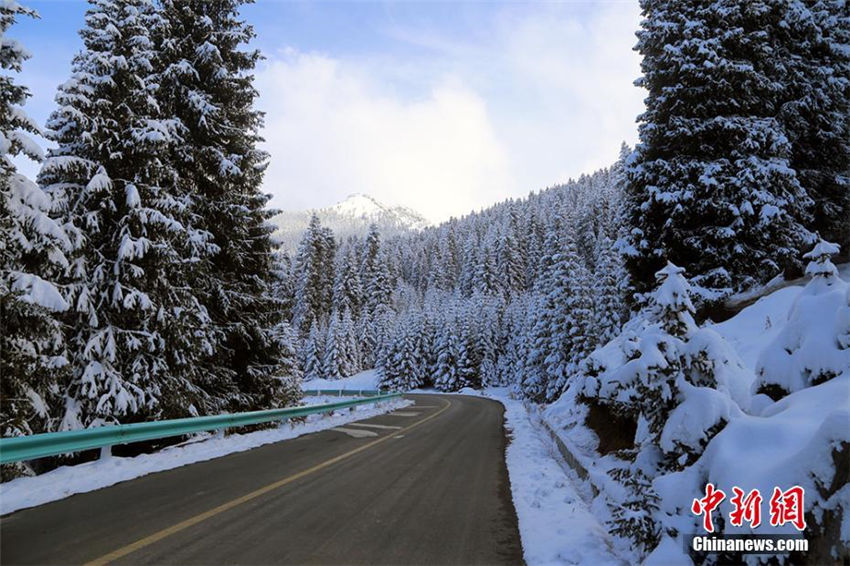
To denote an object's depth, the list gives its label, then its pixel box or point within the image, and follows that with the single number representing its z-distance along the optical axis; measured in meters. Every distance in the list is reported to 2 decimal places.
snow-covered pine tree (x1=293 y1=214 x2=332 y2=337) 77.19
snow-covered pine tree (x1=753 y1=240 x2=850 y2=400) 4.45
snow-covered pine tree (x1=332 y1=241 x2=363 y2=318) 82.61
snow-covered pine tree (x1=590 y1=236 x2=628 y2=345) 30.89
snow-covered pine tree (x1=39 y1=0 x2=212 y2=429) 10.28
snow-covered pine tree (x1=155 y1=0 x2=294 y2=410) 14.55
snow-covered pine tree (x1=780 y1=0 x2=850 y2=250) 17.33
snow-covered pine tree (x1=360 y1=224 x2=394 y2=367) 82.01
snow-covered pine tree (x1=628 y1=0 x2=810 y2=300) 13.88
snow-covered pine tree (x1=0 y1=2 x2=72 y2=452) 7.70
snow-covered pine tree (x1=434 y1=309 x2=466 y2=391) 65.62
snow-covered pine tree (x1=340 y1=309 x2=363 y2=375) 71.17
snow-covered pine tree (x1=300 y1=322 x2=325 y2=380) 71.00
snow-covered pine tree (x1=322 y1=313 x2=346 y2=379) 68.50
